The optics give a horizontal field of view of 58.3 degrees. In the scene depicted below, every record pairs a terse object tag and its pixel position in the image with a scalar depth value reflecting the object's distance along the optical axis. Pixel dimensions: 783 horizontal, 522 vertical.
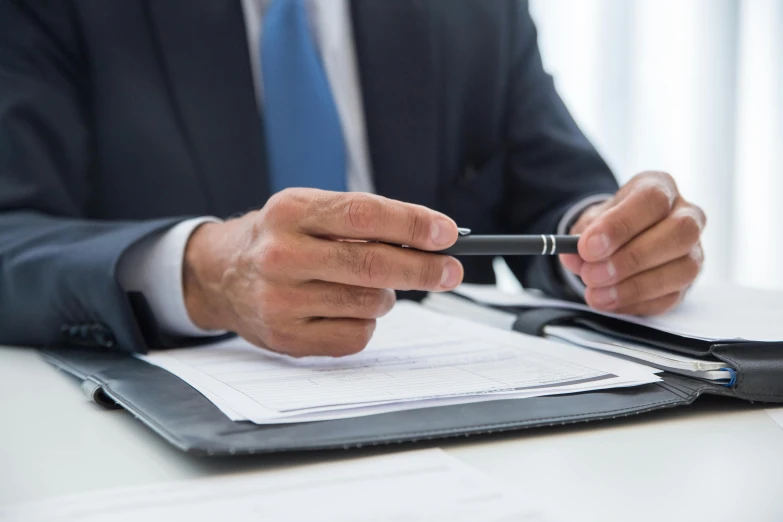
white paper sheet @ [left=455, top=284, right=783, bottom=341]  0.59
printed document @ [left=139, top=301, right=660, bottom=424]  0.46
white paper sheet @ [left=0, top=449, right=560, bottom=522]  0.33
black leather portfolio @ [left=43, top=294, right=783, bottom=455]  0.40
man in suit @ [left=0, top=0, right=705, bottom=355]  0.60
